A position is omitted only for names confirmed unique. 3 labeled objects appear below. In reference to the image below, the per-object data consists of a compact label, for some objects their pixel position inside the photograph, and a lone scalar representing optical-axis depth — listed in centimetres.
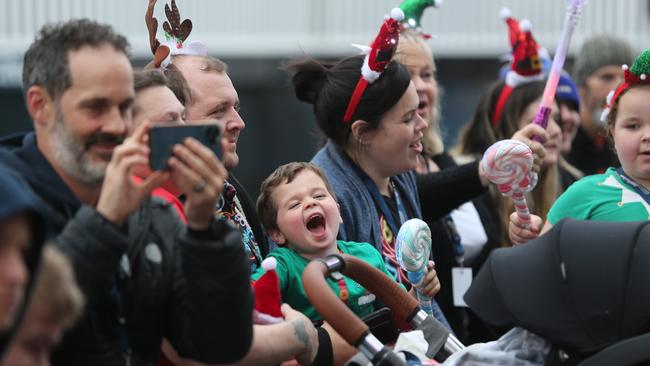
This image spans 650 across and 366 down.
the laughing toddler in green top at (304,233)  852
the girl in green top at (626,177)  933
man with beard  599
